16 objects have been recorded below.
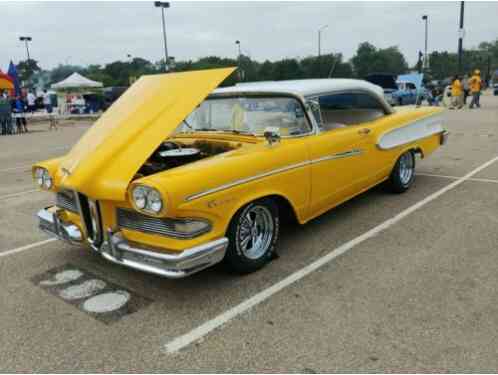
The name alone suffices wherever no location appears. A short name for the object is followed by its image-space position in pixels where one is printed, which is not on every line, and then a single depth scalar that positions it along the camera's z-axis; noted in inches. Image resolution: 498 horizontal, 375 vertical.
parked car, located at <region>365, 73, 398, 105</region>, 937.5
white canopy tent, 1083.9
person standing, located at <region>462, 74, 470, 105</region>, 797.4
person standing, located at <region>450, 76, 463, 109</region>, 755.4
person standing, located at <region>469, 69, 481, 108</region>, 742.4
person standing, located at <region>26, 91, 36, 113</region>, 939.5
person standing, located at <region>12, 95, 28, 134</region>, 683.6
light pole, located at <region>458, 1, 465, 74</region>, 856.4
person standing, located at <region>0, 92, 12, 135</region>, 622.0
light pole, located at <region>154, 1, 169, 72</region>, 1191.6
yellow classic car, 119.6
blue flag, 797.2
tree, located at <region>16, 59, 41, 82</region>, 3324.3
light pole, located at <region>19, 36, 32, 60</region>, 1716.3
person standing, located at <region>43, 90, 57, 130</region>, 887.4
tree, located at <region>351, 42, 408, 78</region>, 2864.2
